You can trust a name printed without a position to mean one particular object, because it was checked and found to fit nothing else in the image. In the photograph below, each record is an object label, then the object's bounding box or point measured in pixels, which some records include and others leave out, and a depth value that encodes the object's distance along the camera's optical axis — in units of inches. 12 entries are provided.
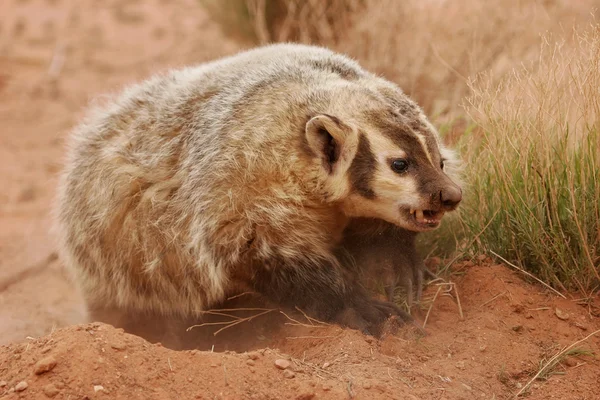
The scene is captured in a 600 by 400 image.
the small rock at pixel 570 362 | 229.8
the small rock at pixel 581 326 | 242.7
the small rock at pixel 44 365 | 197.5
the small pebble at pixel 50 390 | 191.3
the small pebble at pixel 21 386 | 194.4
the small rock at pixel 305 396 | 198.1
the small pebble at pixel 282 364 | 211.0
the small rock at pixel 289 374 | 207.5
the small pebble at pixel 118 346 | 209.0
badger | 253.9
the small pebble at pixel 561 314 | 247.6
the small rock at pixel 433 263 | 291.9
